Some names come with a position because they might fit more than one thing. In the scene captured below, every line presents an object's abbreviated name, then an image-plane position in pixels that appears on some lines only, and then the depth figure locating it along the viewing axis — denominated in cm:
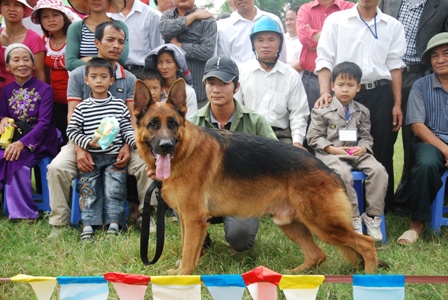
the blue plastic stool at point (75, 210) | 519
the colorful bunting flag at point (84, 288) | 289
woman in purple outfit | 542
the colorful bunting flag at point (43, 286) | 289
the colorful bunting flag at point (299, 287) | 283
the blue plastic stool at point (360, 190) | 493
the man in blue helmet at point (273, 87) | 557
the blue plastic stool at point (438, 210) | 507
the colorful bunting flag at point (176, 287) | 289
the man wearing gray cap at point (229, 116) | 434
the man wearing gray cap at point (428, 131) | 493
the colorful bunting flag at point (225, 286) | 284
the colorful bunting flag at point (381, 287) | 279
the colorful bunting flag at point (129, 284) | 291
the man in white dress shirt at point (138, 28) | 629
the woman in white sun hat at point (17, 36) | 594
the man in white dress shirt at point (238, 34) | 665
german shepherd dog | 377
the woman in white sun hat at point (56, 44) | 587
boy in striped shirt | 504
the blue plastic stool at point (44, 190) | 561
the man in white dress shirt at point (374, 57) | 557
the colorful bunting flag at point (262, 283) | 286
